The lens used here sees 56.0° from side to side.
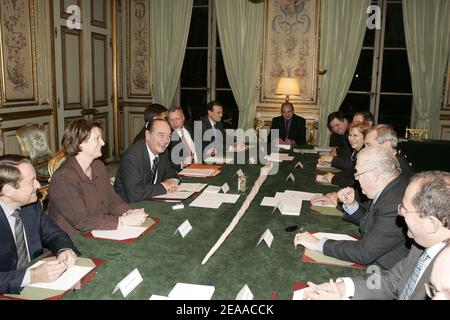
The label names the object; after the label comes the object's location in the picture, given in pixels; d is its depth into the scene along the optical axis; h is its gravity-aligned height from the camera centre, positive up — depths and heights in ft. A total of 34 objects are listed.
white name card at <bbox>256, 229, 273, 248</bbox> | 6.97 -2.44
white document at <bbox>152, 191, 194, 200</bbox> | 9.58 -2.44
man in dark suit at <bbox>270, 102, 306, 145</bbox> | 21.50 -1.76
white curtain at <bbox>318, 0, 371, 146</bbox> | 22.86 +2.41
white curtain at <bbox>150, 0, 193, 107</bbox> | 25.23 +2.68
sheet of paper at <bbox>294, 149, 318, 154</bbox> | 16.76 -2.38
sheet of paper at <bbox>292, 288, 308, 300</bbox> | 5.20 -2.51
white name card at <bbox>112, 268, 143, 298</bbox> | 5.11 -2.41
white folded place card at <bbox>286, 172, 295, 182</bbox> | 11.76 -2.39
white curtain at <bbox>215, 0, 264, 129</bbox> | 24.11 +2.47
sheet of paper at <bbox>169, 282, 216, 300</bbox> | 5.15 -2.51
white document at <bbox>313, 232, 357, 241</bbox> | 7.33 -2.50
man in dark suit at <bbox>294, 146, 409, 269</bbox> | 6.35 -2.03
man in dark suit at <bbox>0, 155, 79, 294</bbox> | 6.32 -2.24
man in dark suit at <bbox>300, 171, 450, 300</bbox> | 4.90 -1.84
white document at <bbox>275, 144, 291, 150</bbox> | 17.62 -2.33
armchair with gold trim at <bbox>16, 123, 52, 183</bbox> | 17.42 -2.53
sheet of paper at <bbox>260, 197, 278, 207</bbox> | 9.37 -2.49
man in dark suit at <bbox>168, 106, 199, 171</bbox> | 14.58 -1.93
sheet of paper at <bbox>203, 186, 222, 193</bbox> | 10.30 -2.44
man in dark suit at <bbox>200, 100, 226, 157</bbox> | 17.94 -1.61
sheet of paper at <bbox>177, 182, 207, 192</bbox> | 10.33 -2.42
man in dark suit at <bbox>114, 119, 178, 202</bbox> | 9.73 -2.01
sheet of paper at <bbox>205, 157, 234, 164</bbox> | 14.11 -2.38
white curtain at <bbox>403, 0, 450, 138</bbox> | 22.03 +2.17
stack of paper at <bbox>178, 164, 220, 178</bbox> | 11.96 -2.38
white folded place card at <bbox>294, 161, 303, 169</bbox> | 13.80 -2.40
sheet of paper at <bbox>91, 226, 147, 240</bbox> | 7.09 -2.48
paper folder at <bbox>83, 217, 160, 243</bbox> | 6.99 -2.48
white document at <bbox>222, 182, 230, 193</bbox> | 10.27 -2.40
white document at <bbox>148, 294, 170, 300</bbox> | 5.08 -2.49
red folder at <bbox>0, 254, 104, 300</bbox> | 5.07 -2.49
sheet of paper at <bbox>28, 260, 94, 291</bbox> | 5.31 -2.48
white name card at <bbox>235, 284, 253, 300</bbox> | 5.09 -2.46
